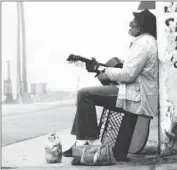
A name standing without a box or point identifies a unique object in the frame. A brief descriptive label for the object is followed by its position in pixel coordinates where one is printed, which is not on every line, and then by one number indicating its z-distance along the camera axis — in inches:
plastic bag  182.1
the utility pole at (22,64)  1074.7
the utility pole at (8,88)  1109.1
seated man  179.2
